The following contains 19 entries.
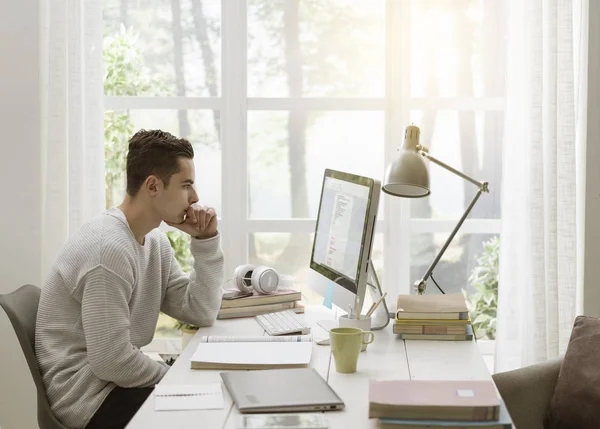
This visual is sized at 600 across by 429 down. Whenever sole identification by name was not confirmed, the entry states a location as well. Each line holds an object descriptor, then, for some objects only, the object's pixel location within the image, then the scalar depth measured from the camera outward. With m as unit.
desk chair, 2.03
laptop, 1.60
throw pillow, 2.06
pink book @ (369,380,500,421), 1.46
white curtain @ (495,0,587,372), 3.07
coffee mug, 1.85
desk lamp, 2.27
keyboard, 2.28
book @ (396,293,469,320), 2.20
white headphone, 2.57
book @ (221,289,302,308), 2.51
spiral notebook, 1.63
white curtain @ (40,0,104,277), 3.16
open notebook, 1.90
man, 2.00
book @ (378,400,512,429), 1.46
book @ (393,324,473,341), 2.19
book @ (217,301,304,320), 2.50
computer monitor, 2.13
